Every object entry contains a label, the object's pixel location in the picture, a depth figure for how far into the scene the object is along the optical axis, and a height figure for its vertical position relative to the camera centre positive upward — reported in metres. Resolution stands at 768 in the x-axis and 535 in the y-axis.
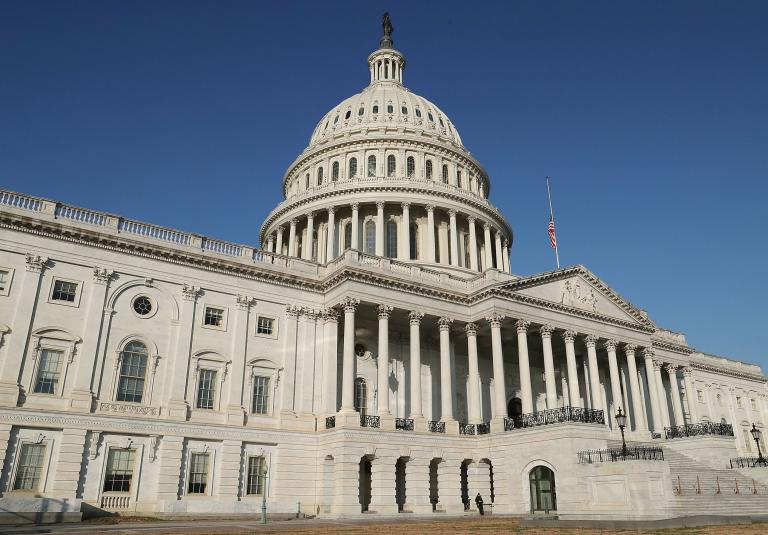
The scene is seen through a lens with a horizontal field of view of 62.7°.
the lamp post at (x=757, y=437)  38.76 +3.17
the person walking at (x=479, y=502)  35.94 -0.65
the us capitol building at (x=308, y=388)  31.75 +6.00
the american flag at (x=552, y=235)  55.97 +21.60
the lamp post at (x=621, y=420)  31.56 +3.38
